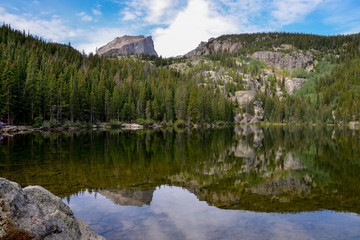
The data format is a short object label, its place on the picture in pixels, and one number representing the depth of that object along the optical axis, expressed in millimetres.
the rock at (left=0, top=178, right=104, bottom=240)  4070
